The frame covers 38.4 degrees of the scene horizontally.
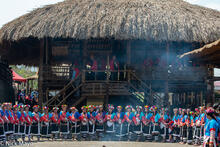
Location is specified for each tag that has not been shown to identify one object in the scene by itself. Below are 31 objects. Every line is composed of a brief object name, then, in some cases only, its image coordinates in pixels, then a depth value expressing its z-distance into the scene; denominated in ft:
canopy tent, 92.21
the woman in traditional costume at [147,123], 42.27
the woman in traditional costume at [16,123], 39.47
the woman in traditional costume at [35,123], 41.57
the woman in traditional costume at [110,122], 42.36
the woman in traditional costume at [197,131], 38.91
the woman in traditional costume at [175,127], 41.65
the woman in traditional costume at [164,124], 41.98
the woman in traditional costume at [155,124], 42.14
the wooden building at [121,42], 49.01
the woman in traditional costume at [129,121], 42.24
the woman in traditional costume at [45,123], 42.14
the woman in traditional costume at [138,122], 42.24
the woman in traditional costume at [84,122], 42.47
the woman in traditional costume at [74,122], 42.42
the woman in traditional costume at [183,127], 40.86
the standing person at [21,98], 69.92
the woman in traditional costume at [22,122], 40.22
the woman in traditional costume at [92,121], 42.73
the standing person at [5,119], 37.58
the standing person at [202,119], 37.92
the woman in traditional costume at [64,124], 42.55
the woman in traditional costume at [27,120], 40.70
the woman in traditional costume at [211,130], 24.63
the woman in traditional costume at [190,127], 40.35
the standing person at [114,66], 51.37
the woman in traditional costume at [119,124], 42.24
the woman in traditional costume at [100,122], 42.78
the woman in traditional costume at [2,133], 36.64
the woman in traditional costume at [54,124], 42.50
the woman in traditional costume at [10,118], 38.57
